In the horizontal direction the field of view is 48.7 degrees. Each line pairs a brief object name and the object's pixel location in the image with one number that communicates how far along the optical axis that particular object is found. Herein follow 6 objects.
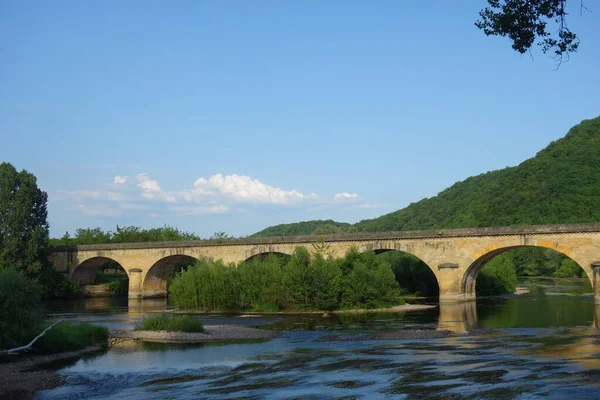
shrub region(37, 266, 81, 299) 52.10
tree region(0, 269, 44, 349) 18.03
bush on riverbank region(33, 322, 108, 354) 19.88
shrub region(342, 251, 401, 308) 35.75
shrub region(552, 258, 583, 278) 67.94
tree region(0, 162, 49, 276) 47.50
